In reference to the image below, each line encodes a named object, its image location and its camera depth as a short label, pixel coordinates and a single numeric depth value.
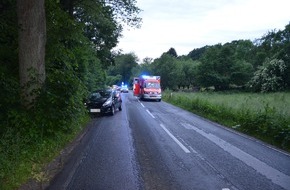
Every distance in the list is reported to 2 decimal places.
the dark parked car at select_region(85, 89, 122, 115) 21.38
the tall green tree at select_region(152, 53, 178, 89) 82.62
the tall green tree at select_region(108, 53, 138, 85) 144.25
